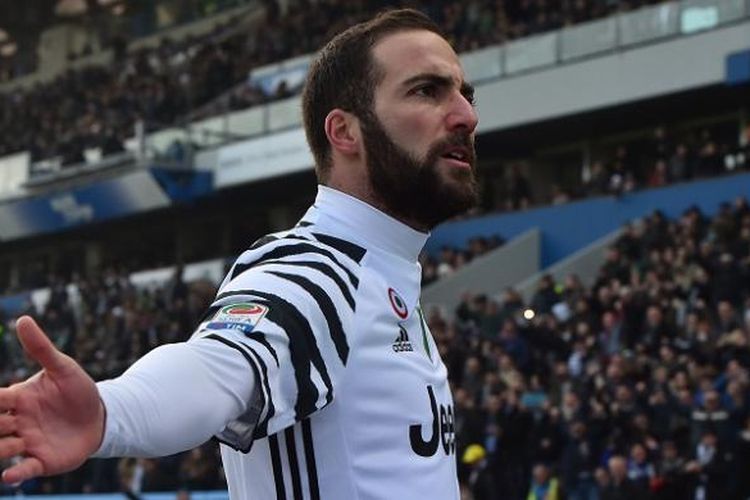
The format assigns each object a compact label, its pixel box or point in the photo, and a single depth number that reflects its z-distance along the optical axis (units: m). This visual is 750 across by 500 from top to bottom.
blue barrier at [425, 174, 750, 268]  22.50
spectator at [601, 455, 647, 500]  13.78
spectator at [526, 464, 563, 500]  14.84
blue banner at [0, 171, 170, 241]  34.56
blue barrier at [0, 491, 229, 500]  18.02
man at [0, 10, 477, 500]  2.51
